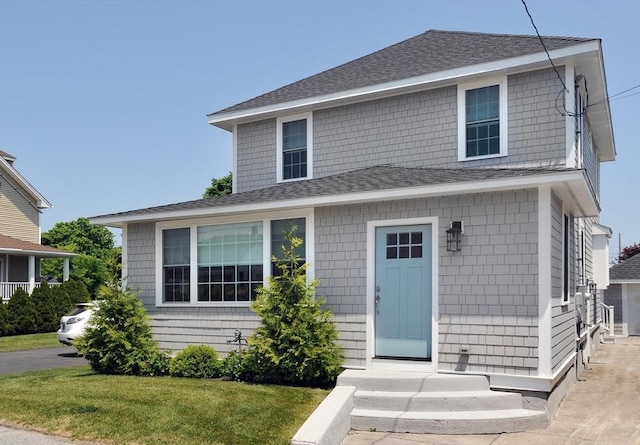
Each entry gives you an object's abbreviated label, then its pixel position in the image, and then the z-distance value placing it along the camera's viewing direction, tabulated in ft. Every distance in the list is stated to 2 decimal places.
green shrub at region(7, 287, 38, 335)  68.74
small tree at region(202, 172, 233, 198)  92.02
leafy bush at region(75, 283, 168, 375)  33.35
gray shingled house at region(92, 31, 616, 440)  25.29
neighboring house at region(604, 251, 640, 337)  70.59
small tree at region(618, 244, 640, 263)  131.56
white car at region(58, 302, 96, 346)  51.80
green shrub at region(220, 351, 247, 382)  30.50
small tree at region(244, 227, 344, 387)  27.89
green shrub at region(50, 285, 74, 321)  73.56
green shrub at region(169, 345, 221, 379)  31.65
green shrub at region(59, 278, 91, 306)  75.69
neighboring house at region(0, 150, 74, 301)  76.38
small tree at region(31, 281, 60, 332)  71.46
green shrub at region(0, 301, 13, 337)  67.26
